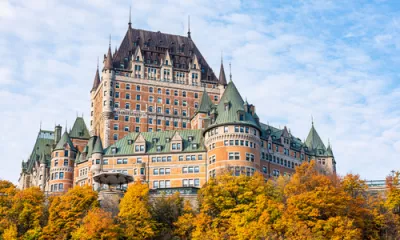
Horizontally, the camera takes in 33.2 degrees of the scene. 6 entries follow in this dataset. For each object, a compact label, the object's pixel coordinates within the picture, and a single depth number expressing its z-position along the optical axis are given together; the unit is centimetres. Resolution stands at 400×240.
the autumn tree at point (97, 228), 9056
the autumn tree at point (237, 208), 8975
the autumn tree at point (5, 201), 9594
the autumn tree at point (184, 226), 9467
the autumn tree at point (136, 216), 9331
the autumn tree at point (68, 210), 9488
